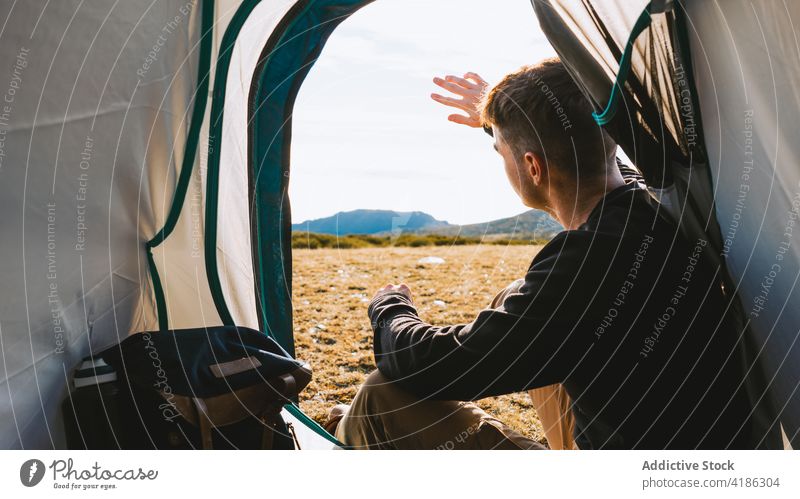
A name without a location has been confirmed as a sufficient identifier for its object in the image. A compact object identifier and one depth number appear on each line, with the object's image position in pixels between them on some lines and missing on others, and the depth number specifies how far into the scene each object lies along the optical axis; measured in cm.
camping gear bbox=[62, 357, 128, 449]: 128
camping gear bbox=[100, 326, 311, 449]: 132
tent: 123
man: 113
